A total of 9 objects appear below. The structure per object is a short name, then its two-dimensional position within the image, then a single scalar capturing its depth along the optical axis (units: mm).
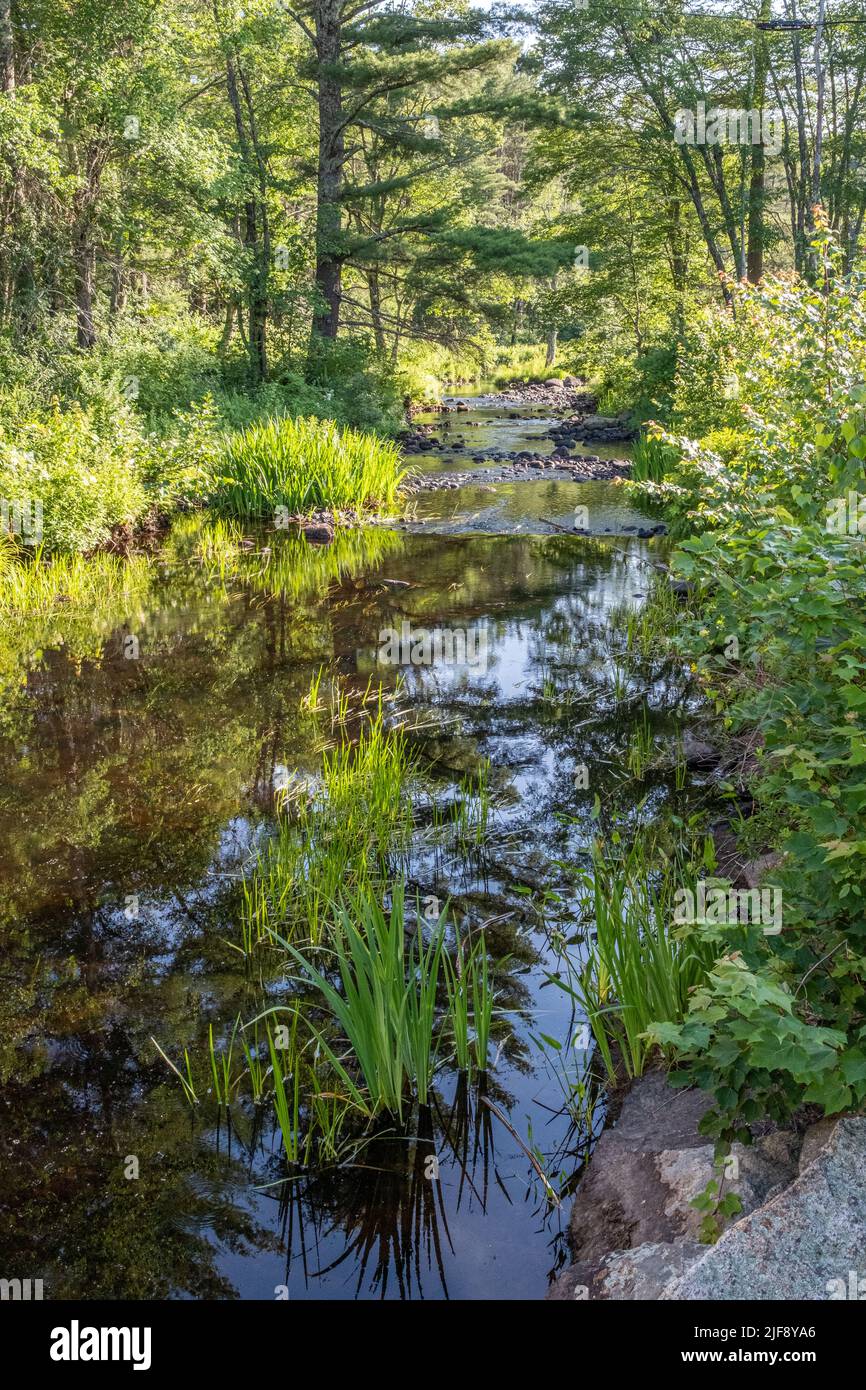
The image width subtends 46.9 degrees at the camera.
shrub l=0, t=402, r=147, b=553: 10195
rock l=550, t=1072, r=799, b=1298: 2506
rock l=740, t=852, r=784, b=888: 4137
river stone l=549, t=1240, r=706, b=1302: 2377
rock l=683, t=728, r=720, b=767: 6250
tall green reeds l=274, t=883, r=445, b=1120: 3293
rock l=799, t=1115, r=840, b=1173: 2461
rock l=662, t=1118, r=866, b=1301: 2180
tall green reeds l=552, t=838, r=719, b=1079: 3369
